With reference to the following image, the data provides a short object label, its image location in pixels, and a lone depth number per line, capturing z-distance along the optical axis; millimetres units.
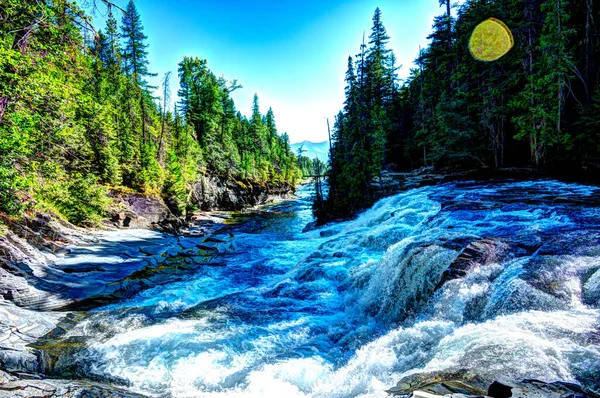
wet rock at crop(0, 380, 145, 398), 4027
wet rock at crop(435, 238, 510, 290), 6633
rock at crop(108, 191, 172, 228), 20317
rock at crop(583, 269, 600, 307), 4551
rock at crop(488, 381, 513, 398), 2585
